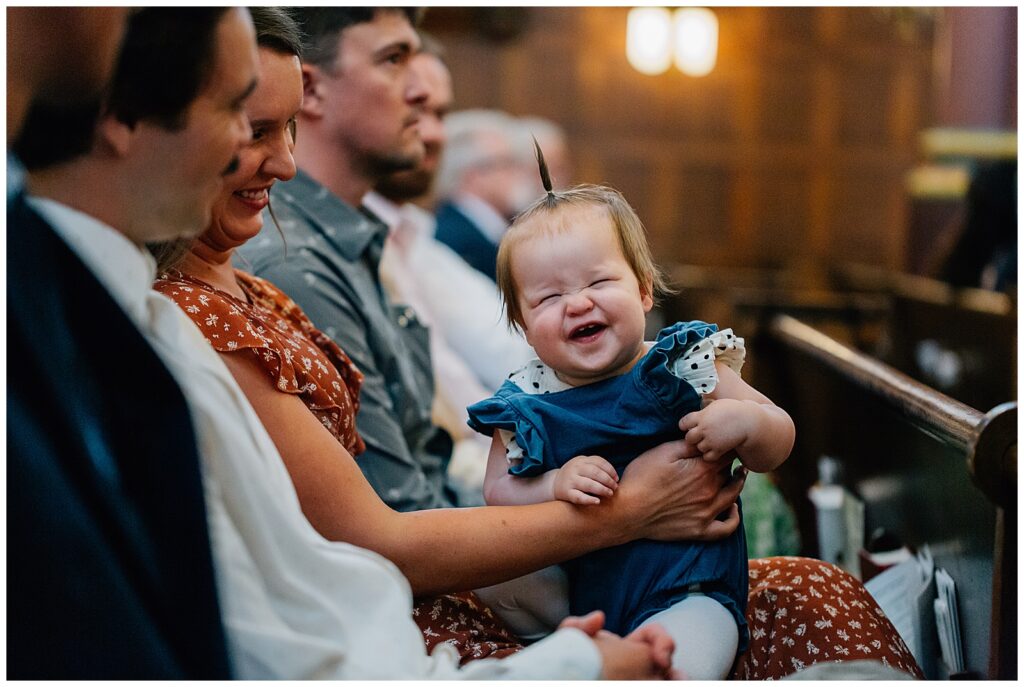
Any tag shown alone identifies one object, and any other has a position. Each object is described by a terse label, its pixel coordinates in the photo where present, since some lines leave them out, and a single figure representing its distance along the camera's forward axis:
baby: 1.41
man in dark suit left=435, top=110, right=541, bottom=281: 5.36
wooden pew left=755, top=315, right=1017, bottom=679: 1.40
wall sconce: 9.22
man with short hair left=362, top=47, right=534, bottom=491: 3.14
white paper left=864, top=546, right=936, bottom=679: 1.73
